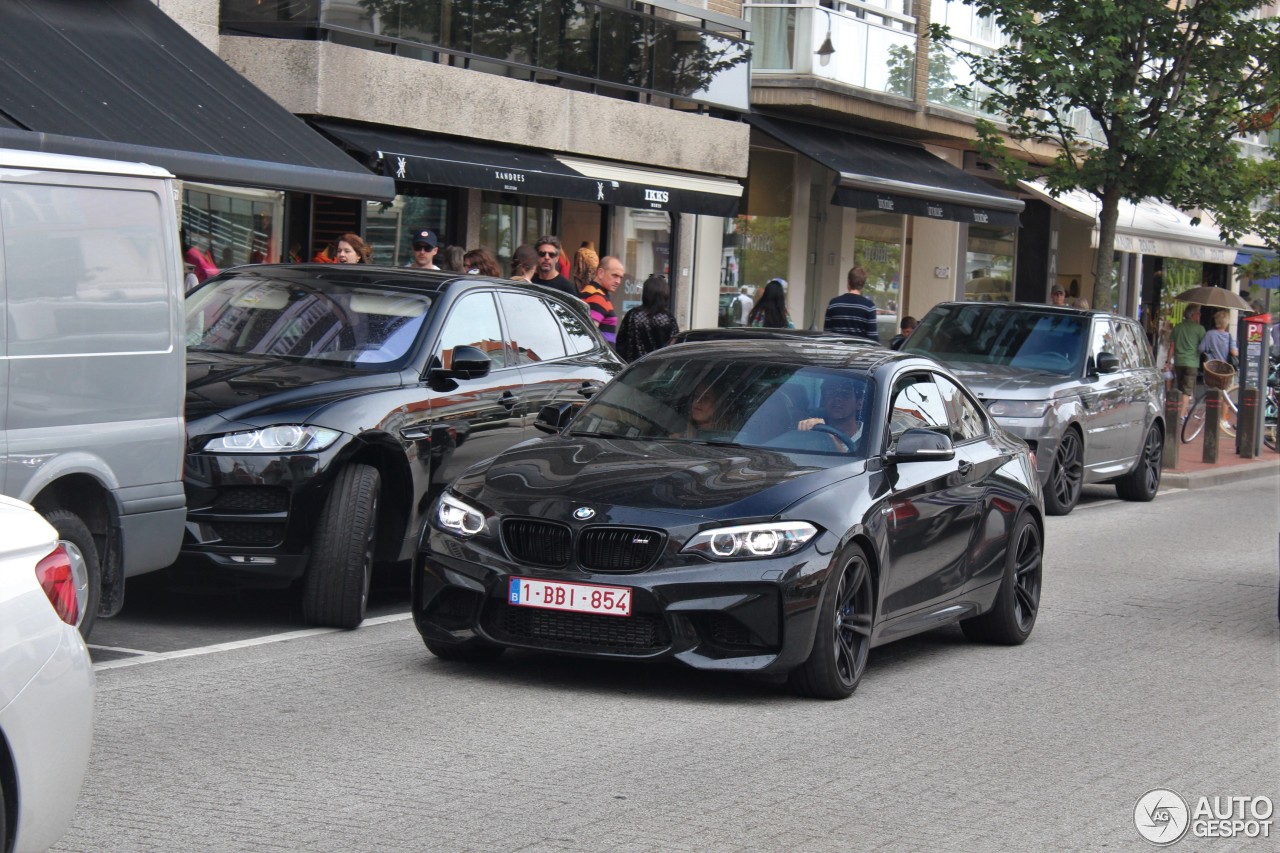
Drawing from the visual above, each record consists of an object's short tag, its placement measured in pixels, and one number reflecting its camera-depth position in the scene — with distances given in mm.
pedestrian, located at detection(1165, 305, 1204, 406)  28125
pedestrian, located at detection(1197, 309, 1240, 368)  28000
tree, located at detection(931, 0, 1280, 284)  22781
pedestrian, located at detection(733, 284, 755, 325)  27234
